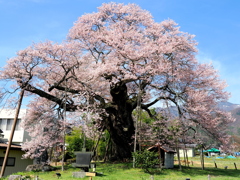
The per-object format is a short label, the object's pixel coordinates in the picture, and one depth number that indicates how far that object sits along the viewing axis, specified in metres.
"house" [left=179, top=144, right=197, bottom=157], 59.36
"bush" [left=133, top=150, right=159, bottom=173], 16.33
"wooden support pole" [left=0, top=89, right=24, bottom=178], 16.77
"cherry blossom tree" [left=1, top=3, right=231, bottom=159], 20.23
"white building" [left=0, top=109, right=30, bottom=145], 29.96
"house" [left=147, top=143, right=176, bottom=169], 21.41
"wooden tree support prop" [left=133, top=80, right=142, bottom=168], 20.30
